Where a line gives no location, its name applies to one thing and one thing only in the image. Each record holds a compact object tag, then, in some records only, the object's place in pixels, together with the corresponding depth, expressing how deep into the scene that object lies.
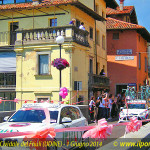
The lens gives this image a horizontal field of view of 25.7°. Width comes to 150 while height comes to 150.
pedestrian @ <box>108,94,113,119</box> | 22.59
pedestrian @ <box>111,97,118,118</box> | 25.23
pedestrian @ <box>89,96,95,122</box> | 20.69
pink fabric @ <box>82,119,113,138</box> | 6.22
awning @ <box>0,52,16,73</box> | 24.15
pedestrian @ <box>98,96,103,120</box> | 21.51
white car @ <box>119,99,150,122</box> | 20.53
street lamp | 17.42
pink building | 36.81
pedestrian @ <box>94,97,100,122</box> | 20.97
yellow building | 22.55
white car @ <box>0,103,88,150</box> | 8.29
